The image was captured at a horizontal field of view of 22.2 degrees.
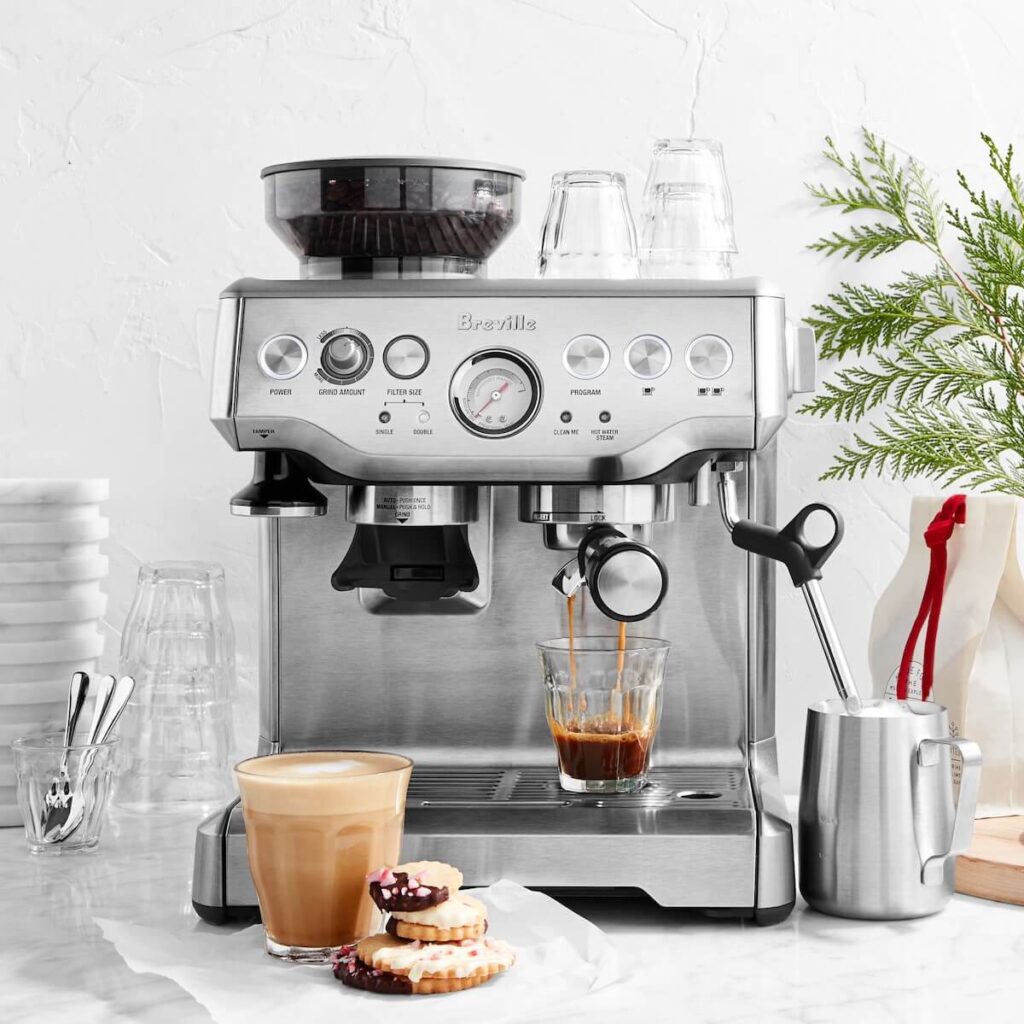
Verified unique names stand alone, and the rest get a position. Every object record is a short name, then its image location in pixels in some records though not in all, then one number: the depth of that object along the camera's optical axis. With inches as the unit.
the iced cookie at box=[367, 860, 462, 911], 48.3
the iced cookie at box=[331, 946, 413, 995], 48.2
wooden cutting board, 53.5
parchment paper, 47.5
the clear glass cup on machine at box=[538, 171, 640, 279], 55.6
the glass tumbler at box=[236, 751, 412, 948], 49.5
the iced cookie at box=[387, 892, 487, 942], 48.6
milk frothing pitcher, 51.8
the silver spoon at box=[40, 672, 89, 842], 57.5
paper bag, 58.2
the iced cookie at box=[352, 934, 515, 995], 48.1
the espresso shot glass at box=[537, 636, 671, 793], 54.0
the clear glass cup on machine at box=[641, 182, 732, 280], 56.0
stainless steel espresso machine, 51.7
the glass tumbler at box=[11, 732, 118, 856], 57.6
